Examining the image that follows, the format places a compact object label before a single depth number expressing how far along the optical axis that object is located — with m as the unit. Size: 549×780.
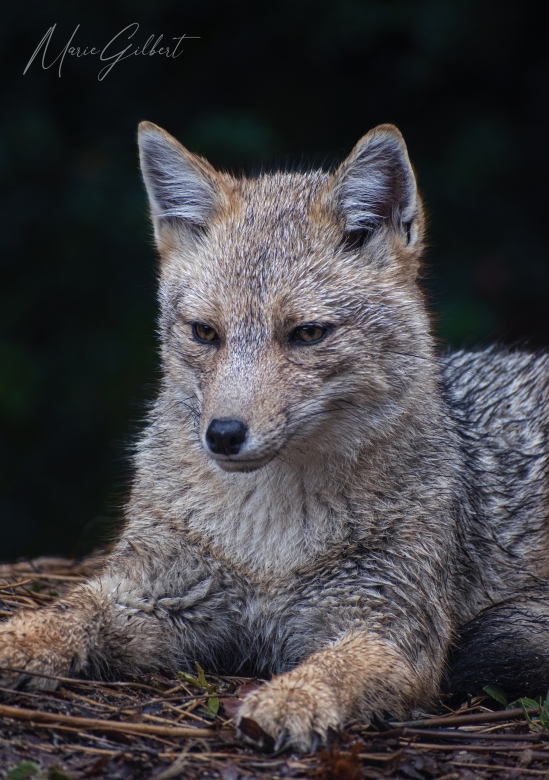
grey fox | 8.07
